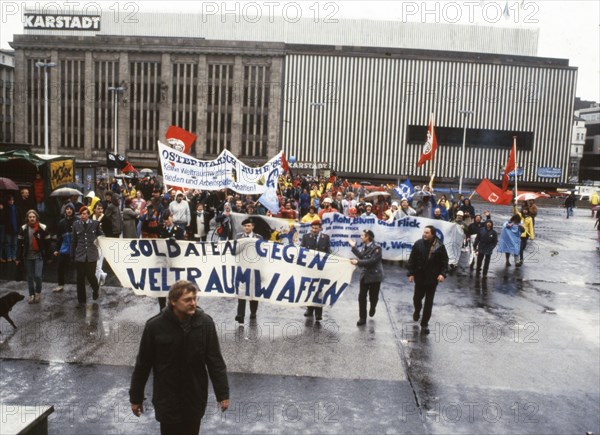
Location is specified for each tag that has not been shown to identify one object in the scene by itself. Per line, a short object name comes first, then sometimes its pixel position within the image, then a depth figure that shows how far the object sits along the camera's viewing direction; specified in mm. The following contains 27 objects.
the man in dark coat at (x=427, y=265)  9258
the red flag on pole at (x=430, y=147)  23500
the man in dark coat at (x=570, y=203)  39722
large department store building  69812
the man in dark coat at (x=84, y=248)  9820
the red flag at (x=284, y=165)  25838
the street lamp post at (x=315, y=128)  70562
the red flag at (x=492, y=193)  17312
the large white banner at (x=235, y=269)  9000
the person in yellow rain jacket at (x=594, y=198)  41066
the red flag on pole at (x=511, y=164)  20544
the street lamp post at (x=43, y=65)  31484
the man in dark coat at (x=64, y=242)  10914
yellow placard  15416
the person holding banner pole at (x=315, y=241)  9648
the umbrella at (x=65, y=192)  13797
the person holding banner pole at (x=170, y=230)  10852
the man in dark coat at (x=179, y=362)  4105
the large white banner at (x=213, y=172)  15516
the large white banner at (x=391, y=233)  14750
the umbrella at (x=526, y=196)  19566
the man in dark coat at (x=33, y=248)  9727
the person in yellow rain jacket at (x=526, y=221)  18112
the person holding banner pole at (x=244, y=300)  9133
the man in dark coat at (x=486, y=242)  14031
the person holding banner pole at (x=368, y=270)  9281
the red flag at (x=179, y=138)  18094
